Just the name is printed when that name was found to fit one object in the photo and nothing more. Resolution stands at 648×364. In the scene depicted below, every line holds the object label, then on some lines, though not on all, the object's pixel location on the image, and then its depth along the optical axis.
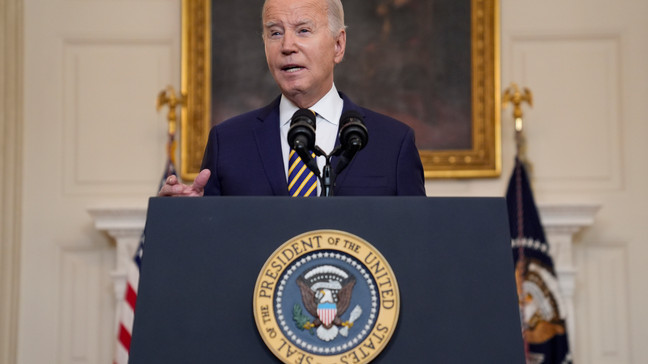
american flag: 10.01
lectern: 3.27
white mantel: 10.42
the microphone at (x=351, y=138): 3.78
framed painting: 11.02
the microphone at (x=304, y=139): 3.74
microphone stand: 3.69
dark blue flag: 10.02
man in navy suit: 4.62
